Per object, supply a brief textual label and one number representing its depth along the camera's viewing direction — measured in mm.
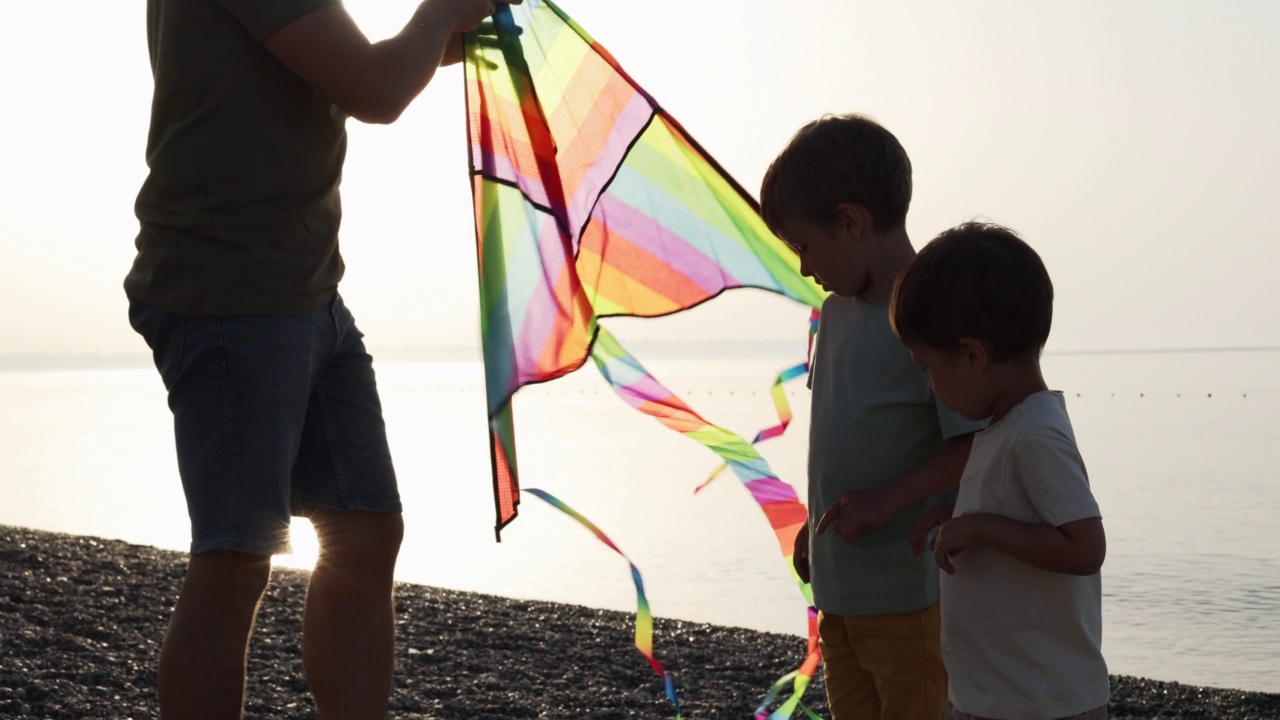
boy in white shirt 1795
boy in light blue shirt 2236
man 2252
